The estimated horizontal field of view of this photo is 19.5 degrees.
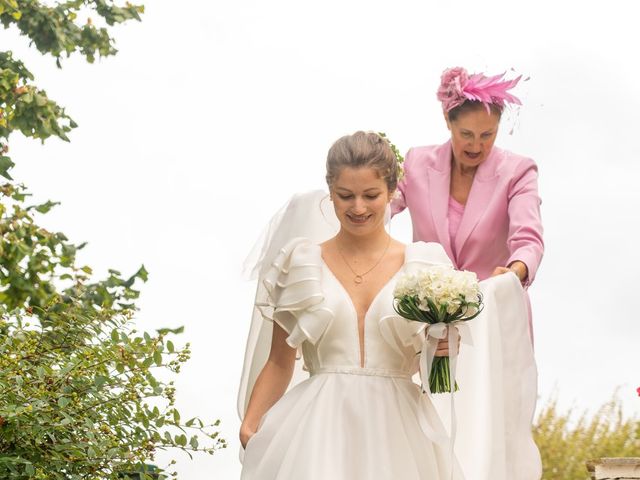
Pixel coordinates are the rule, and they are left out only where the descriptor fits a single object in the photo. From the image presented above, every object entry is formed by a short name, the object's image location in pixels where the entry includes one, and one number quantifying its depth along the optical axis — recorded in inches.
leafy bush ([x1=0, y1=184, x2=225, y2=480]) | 419.7
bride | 298.7
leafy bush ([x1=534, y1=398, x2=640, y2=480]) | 680.8
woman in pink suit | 395.2
